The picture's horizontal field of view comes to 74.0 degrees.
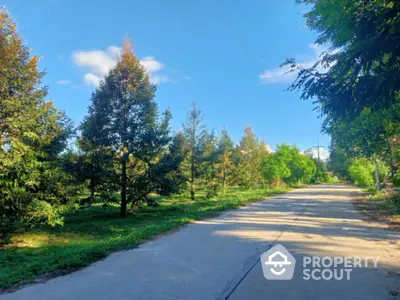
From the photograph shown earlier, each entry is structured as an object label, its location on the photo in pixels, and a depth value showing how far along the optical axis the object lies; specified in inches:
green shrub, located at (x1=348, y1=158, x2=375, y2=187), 1335.1
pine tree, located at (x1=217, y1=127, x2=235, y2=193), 1165.4
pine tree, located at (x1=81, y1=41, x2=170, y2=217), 583.8
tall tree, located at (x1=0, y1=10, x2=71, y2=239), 360.5
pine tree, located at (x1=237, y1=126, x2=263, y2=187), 1341.4
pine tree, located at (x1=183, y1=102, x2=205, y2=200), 971.3
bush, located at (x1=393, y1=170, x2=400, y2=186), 674.6
